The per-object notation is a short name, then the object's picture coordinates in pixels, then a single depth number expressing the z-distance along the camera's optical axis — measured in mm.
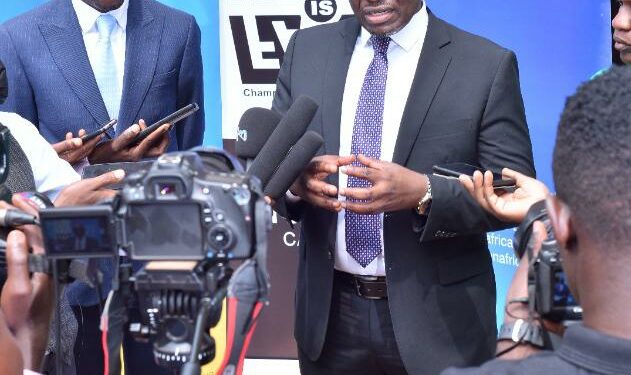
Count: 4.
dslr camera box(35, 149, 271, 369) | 2087
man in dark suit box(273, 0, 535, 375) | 2812
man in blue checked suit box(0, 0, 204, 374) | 3224
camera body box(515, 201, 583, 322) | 2074
